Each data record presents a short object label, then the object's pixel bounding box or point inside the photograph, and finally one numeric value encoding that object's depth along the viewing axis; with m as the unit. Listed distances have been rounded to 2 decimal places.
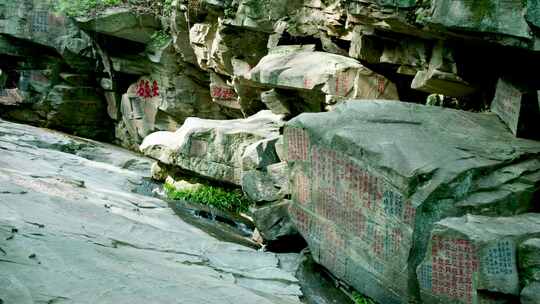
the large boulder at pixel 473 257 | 5.89
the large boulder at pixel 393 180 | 6.72
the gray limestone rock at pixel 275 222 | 9.95
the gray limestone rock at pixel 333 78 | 10.97
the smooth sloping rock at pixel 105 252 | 5.99
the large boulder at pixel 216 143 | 12.91
